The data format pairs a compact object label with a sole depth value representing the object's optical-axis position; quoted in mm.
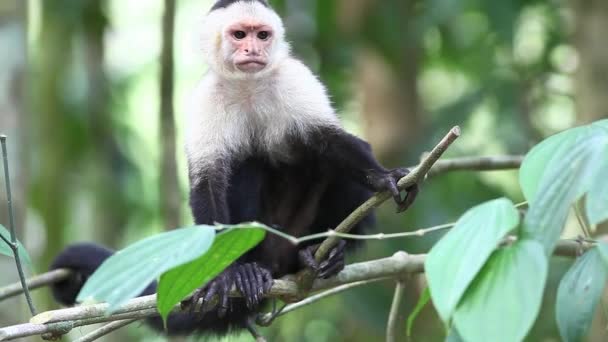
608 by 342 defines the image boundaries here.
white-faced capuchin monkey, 5732
